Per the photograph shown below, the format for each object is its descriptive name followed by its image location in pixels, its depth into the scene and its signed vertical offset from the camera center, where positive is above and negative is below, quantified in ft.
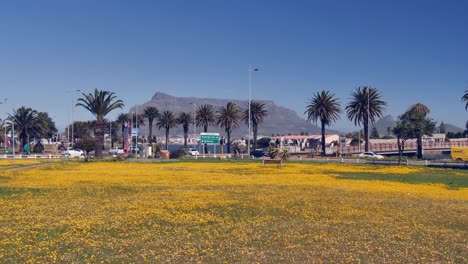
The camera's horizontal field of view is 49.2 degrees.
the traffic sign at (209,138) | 310.70 +3.88
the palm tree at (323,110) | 337.72 +21.87
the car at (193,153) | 323.61 -5.39
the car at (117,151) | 370.65 -4.00
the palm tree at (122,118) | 544.87 +29.68
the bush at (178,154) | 282.56 -5.10
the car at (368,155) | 288.45 -7.52
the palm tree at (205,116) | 414.21 +22.95
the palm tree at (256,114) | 388.78 +22.63
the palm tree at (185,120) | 470.64 +23.16
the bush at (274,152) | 230.48 -3.92
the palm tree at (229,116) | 393.70 +21.59
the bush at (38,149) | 364.81 -1.53
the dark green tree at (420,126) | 302.04 +9.00
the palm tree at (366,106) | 324.80 +23.22
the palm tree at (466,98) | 266.57 +22.33
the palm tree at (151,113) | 492.74 +31.08
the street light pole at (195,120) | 415.21 +20.07
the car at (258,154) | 312.48 -6.40
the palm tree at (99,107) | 281.33 +21.44
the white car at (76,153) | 318.04 -4.39
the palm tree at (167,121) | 472.44 +22.67
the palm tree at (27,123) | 348.79 +16.59
